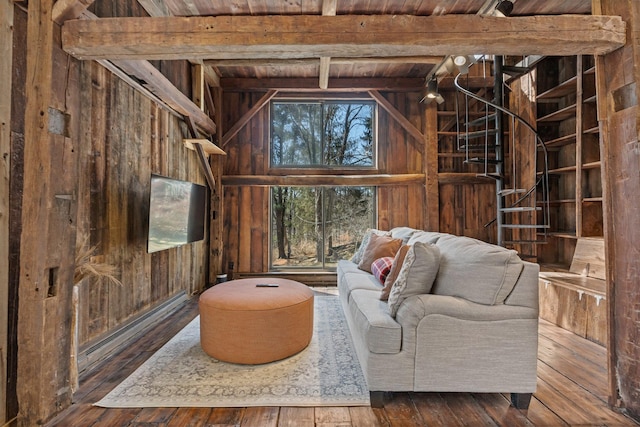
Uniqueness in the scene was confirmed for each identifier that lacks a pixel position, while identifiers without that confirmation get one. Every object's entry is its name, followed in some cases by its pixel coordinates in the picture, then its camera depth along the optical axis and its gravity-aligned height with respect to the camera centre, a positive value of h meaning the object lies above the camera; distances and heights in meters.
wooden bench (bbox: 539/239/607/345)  2.74 -0.70
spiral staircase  4.06 +0.88
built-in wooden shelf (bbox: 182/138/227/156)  3.78 +0.99
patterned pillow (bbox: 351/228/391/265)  3.87 -0.33
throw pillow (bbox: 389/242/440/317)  1.93 -0.35
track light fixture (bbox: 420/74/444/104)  4.30 +1.83
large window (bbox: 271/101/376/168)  5.01 +1.40
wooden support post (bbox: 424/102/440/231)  4.78 +0.84
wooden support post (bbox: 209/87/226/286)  4.75 +0.07
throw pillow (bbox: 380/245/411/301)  2.31 -0.41
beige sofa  1.79 -0.70
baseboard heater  2.21 -0.97
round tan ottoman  2.23 -0.78
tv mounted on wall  2.76 +0.08
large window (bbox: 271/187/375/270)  5.01 -0.07
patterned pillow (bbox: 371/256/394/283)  2.92 -0.46
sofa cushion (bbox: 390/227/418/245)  3.44 -0.15
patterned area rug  1.86 -1.07
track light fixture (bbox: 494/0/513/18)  2.61 +1.81
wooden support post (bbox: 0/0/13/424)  1.58 +0.29
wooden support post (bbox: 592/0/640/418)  1.75 +0.16
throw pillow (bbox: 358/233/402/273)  3.36 -0.32
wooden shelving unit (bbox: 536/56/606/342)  2.97 +0.39
